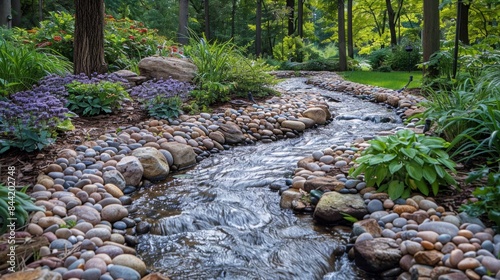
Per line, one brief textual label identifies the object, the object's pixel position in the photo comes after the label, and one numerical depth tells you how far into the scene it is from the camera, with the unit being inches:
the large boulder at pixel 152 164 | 169.5
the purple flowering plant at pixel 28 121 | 145.3
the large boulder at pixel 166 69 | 266.7
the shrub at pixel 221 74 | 254.4
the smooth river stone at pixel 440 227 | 105.1
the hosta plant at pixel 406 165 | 123.3
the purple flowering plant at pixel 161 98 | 220.8
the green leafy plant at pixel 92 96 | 209.2
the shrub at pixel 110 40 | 293.1
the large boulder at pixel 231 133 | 223.9
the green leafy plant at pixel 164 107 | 220.7
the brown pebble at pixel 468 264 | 90.0
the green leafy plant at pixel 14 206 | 105.0
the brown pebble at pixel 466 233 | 101.7
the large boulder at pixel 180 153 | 187.3
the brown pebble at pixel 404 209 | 120.4
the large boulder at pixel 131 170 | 160.6
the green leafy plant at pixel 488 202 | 103.3
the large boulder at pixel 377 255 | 103.2
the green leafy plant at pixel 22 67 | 208.2
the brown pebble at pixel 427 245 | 101.1
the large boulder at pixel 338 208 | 128.3
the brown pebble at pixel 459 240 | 99.8
